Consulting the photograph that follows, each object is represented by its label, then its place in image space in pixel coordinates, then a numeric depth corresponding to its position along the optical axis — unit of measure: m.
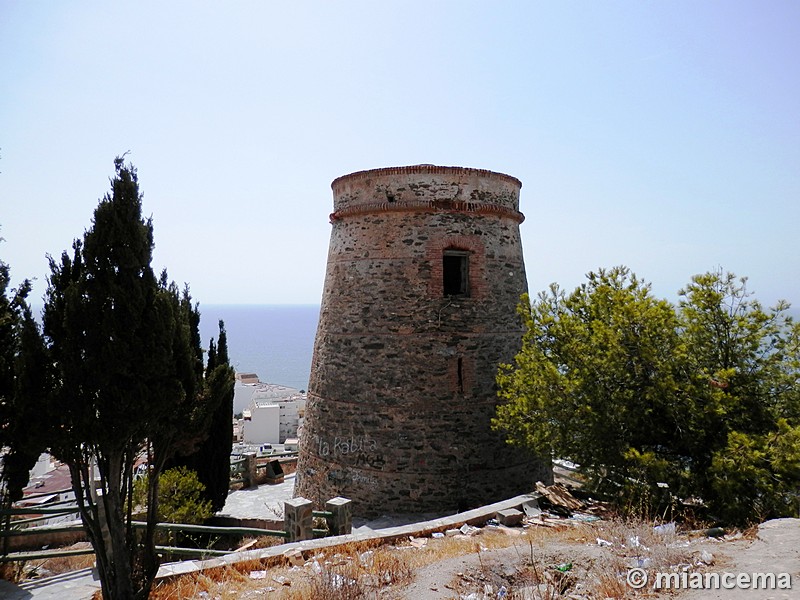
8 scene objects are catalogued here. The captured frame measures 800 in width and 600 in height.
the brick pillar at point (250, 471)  15.82
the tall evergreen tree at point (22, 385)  5.55
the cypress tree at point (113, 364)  5.63
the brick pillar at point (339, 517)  8.77
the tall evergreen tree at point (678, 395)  7.41
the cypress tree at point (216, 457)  13.03
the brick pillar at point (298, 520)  8.31
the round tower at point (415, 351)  10.97
